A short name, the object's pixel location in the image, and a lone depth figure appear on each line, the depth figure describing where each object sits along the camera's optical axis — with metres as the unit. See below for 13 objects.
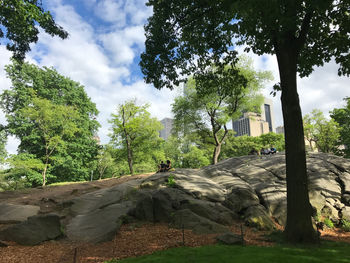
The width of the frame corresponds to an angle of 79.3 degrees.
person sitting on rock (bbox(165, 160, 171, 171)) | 19.41
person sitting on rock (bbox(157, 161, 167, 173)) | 19.48
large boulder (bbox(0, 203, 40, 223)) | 11.06
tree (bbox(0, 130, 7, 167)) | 33.36
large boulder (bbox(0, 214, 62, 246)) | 8.70
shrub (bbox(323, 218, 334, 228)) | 11.56
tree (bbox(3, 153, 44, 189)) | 26.06
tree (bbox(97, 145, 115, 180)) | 40.48
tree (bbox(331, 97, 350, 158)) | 40.52
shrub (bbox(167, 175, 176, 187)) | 13.87
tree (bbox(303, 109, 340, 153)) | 41.41
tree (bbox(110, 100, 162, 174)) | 30.86
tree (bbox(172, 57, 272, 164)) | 30.84
